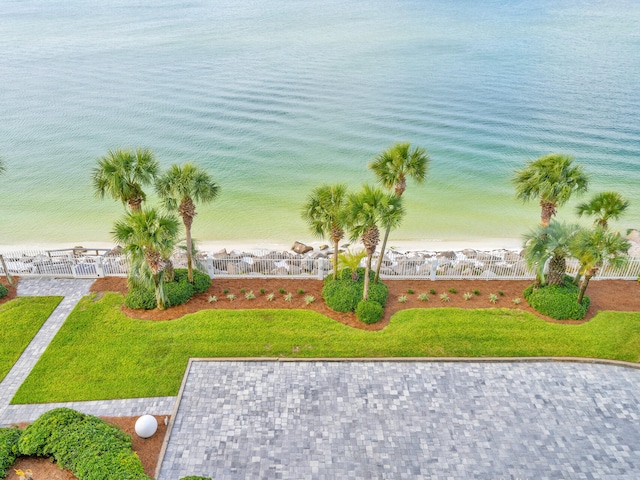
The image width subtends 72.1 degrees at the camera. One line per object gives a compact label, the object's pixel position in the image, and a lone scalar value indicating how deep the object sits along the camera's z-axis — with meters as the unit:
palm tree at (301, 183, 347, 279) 15.20
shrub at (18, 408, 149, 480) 10.02
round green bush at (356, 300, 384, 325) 15.75
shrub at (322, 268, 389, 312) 16.31
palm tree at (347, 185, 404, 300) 13.91
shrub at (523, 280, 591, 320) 16.11
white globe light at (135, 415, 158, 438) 11.23
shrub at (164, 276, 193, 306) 16.44
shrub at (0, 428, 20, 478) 10.32
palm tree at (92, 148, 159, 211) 14.89
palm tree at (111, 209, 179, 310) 14.19
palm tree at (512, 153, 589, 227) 15.91
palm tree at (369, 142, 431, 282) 14.98
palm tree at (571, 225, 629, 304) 14.68
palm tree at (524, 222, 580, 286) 15.65
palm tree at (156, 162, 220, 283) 15.03
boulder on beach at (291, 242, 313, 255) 24.05
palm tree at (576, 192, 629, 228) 15.67
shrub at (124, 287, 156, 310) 16.19
